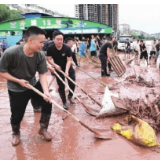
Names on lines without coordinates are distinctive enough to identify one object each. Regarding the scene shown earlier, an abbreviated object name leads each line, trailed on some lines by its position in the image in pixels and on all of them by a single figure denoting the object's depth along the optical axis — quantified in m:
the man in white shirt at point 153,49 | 13.29
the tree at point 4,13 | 40.57
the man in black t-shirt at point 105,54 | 8.19
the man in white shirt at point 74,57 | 9.84
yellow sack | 2.92
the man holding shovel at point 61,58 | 4.54
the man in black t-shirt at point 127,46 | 16.16
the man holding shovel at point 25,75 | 2.82
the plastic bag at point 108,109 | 3.91
